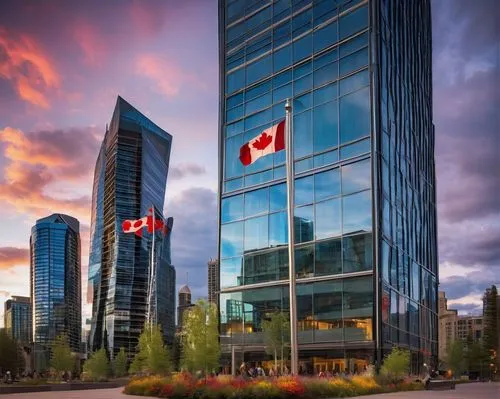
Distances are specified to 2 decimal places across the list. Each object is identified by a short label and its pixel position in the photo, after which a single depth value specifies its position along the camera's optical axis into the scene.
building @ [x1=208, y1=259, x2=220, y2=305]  41.27
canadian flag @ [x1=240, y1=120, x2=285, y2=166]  22.03
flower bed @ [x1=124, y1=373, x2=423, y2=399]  18.86
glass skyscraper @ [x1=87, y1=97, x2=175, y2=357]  125.00
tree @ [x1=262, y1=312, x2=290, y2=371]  33.47
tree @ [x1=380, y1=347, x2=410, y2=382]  28.81
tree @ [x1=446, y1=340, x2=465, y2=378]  60.72
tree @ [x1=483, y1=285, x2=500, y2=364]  53.38
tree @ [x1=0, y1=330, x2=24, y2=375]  60.09
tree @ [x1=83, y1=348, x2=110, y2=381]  56.56
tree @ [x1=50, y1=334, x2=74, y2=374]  53.00
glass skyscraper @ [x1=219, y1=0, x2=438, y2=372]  33.81
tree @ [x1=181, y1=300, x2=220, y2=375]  32.84
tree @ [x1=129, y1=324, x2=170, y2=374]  40.34
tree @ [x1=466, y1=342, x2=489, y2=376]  58.84
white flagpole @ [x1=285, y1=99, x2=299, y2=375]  20.20
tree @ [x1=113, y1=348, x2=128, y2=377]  73.44
